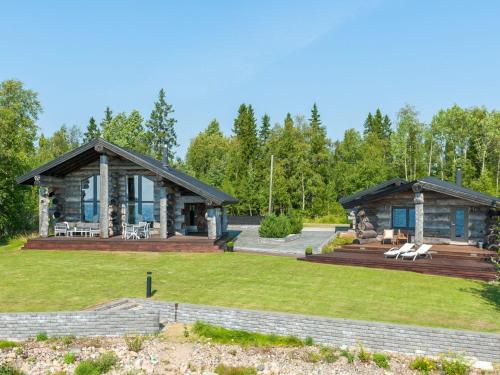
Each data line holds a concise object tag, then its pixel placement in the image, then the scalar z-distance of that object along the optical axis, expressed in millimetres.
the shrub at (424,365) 9109
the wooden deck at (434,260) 15734
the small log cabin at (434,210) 19375
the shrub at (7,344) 10079
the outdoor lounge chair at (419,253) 17605
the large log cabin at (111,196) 21906
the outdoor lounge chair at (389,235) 21203
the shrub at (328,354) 9641
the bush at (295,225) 27578
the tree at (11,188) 23906
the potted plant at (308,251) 19628
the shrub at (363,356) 9648
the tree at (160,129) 62375
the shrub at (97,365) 9375
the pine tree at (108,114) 70212
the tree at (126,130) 53656
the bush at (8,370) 9133
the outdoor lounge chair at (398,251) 18016
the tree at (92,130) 72312
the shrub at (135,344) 10133
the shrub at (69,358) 9602
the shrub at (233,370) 9344
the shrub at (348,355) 9586
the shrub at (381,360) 9356
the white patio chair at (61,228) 22953
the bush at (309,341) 10312
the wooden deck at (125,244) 21000
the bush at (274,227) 24531
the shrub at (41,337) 10414
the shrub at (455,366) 8891
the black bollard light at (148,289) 12584
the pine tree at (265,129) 67712
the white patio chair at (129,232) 21938
